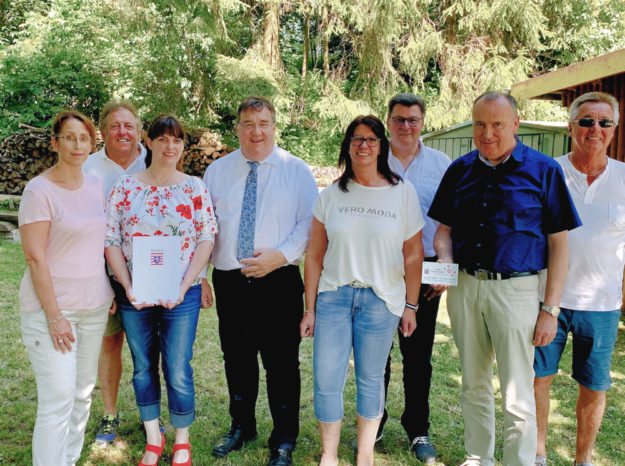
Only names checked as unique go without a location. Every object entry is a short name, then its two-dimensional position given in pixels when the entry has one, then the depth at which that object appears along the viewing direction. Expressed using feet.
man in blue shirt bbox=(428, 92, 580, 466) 7.44
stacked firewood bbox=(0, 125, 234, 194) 35.60
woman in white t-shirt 7.85
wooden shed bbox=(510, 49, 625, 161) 15.75
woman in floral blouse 8.14
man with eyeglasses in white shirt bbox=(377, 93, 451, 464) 9.34
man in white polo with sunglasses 8.07
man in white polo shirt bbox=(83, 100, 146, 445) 9.34
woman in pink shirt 7.14
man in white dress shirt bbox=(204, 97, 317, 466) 8.95
